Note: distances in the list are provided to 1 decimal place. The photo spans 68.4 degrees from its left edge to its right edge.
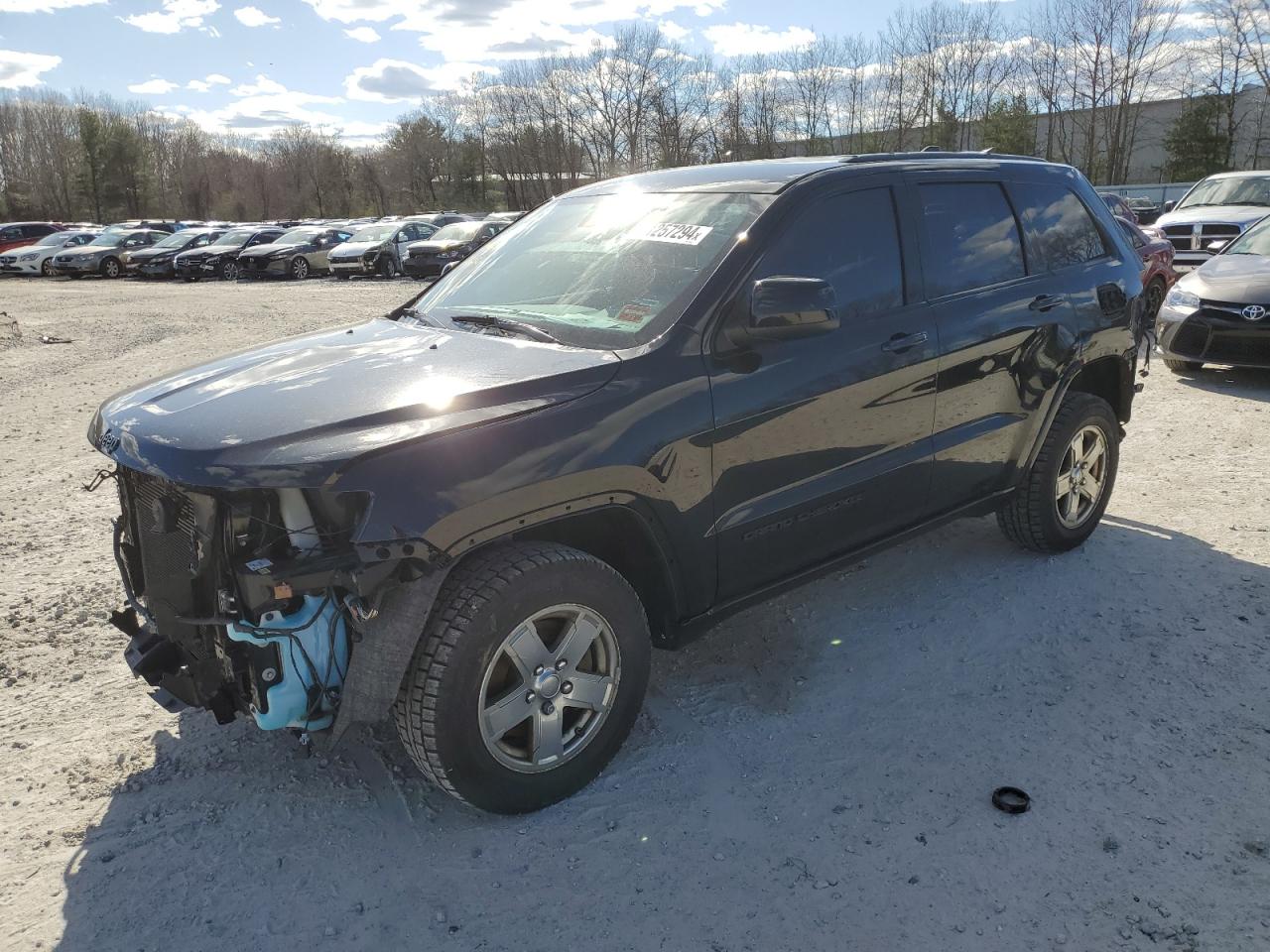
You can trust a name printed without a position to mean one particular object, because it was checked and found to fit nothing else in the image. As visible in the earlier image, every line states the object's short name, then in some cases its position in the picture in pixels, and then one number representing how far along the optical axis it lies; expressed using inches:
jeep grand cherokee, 100.8
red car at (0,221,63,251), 1323.8
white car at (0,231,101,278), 1189.7
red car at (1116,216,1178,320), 434.6
